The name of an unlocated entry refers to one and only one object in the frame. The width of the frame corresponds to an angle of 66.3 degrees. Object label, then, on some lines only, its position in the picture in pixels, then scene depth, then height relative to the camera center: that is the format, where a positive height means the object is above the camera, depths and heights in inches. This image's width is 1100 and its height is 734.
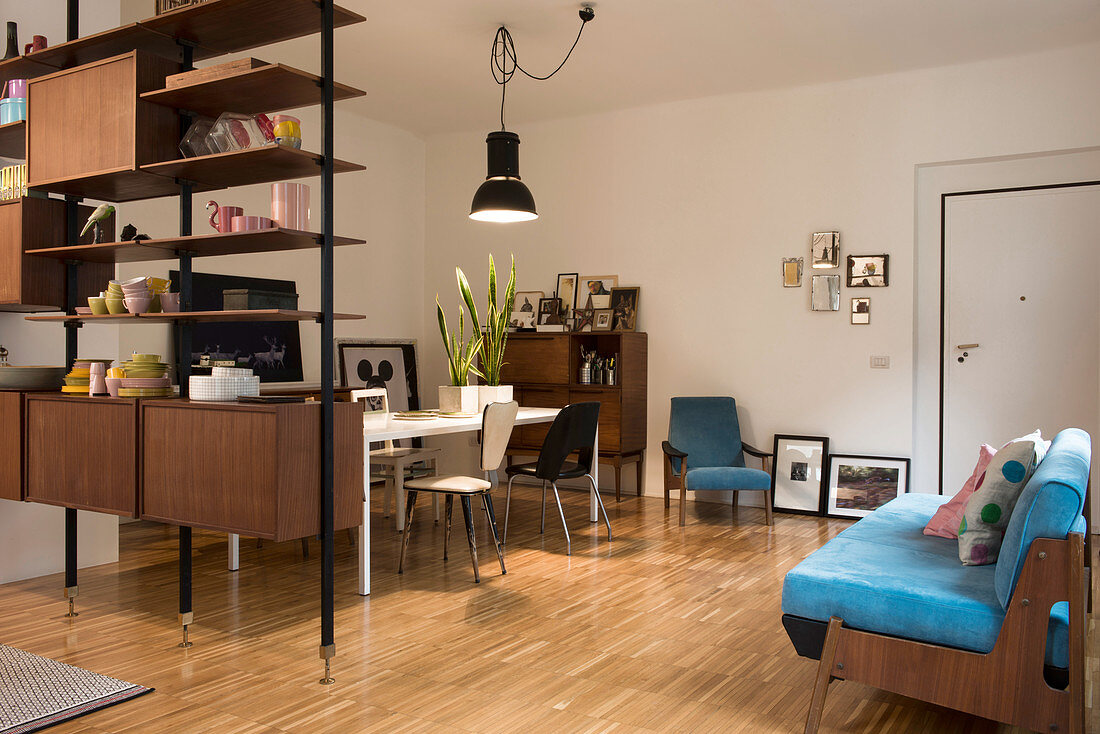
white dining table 159.2 -14.4
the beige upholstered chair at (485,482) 170.2 -25.6
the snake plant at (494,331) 217.8 +7.4
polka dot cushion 108.0 -18.5
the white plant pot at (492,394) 213.2 -8.9
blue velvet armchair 246.8 -23.3
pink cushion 127.9 -23.4
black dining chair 195.0 -19.7
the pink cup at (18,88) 151.7 +48.6
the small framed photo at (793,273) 252.7 +26.3
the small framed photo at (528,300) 297.1 +21.1
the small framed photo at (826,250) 247.3 +32.9
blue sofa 88.4 -29.2
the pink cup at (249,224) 121.5 +19.5
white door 219.6 +11.6
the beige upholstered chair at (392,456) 204.8 -24.2
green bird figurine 141.0 +24.1
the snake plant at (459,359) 209.0 +0.0
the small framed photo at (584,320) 283.4 +13.5
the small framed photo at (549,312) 290.0 +16.6
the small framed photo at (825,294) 247.3 +19.8
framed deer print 232.5 +5.5
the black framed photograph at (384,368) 284.2 -3.1
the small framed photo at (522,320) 295.7 +13.9
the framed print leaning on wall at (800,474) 246.5 -33.6
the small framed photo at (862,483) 237.3 -34.8
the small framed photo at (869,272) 241.0 +25.7
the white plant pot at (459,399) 207.8 -9.8
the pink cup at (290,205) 119.4 +21.9
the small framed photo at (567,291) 291.3 +23.9
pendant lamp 206.5 +42.2
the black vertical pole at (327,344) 116.9 +2.0
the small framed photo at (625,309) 276.8 +16.8
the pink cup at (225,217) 125.0 +21.1
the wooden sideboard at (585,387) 262.7 -8.4
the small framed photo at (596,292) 284.4 +23.3
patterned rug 104.4 -44.8
